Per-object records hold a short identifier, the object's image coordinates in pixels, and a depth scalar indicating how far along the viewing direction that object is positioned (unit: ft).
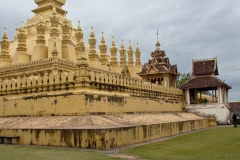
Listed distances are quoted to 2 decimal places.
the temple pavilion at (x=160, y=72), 98.22
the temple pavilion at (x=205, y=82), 82.69
